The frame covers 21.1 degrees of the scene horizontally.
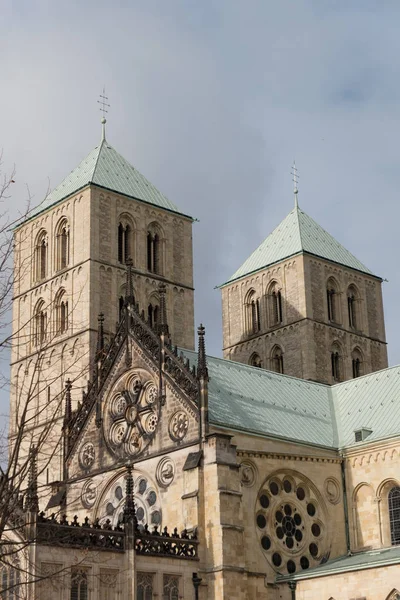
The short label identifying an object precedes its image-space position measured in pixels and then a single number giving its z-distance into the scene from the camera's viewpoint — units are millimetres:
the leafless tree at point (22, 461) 20406
